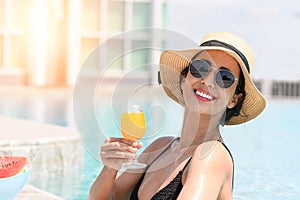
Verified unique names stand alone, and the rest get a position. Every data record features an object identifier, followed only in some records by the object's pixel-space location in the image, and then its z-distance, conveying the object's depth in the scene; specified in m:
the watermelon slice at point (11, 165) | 3.99
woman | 3.22
